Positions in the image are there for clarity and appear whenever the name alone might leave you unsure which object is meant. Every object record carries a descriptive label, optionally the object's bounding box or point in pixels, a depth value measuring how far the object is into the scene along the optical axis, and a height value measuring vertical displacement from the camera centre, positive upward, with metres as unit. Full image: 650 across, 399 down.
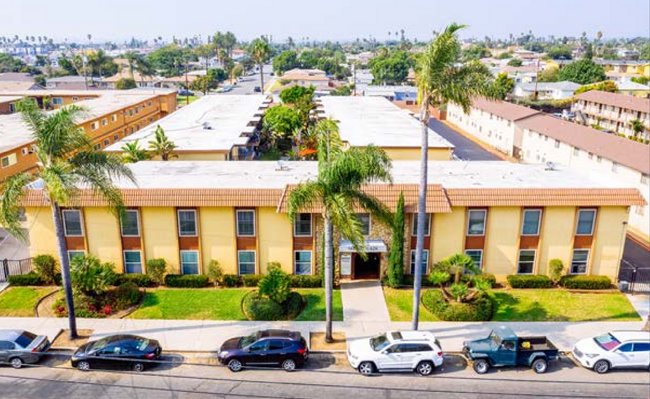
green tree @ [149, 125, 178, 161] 44.03 -7.56
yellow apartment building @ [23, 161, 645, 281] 30.88 -10.32
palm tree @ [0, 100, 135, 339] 22.06 -4.91
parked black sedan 22.91 -12.92
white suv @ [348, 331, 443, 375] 22.88 -12.91
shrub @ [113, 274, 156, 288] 31.33 -13.16
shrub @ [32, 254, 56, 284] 31.33 -12.46
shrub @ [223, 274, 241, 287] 31.62 -13.32
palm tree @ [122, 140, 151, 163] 41.91 -7.85
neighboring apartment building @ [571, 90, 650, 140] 72.62 -8.02
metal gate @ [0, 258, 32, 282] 32.38 -13.19
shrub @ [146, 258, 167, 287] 31.38 -12.57
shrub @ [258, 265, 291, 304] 28.16 -12.22
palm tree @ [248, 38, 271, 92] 110.31 +1.08
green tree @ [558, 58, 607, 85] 124.86 -3.82
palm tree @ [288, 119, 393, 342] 22.77 -5.46
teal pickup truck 23.06 -12.91
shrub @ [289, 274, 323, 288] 31.55 -13.34
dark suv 23.20 -12.98
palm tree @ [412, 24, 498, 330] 22.22 -0.95
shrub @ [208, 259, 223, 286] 31.59 -12.83
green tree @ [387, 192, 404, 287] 30.53 -11.38
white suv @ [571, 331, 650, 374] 22.94 -12.84
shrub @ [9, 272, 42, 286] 31.42 -13.17
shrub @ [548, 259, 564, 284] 31.83 -12.74
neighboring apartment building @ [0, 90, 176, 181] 50.55 -8.14
